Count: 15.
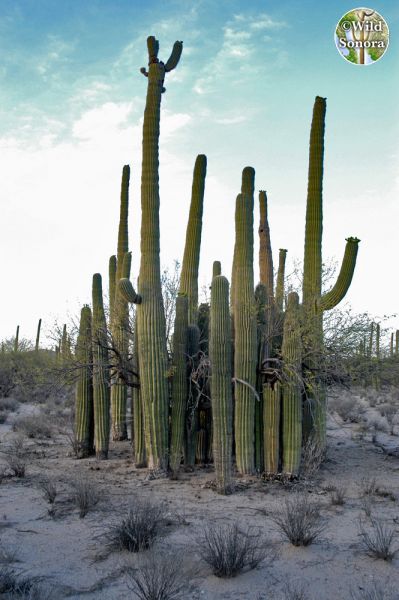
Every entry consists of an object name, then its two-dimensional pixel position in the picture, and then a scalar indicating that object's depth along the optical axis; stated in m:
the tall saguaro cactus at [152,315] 11.56
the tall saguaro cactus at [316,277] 11.59
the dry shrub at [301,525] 7.23
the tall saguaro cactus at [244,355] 11.32
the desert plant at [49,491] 9.15
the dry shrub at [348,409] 22.16
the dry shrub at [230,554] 6.32
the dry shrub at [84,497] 8.63
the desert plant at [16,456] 11.27
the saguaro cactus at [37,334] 39.38
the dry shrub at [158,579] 5.48
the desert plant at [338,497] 9.43
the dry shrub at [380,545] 6.76
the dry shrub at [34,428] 17.12
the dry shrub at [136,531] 7.04
